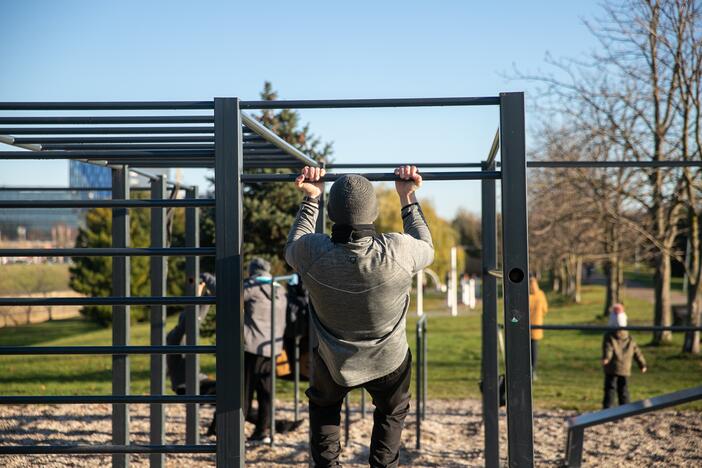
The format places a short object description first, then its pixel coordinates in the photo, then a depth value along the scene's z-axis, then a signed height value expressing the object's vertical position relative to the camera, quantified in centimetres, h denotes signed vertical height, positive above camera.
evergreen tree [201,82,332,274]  1402 +65
